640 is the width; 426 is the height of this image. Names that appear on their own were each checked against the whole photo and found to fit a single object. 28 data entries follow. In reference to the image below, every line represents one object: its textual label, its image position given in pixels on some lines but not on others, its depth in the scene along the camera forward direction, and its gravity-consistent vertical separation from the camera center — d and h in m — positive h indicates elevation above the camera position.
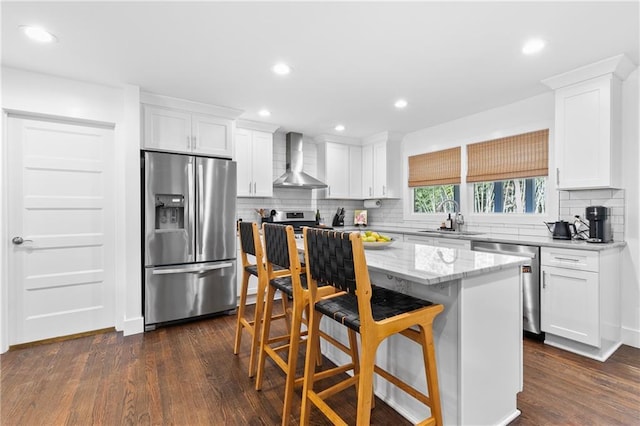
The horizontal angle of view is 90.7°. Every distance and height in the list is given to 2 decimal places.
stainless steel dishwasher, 2.90 -0.71
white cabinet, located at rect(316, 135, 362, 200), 5.12 +0.75
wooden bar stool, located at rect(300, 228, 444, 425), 1.30 -0.47
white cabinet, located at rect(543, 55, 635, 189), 2.68 +0.77
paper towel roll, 5.54 +0.13
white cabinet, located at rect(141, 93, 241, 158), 3.33 +0.96
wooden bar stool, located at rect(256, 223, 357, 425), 1.75 -0.49
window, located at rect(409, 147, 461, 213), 4.41 +0.48
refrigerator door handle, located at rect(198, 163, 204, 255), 3.46 +0.11
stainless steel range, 4.68 -0.10
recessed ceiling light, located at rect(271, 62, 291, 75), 2.69 +1.24
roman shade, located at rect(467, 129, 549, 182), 3.45 +0.63
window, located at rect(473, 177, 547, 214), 3.59 +0.18
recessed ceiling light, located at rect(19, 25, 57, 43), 2.14 +1.24
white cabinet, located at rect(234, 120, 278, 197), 4.26 +0.74
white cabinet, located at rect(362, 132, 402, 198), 5.01 +0.74
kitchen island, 1.52 -0.65
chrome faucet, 4.23 +0.00
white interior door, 2.85 -0.16
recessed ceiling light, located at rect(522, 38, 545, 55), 2.30 +1.23
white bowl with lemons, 2.08 -0.20
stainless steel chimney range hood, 4.55 +0.58
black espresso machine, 2.78 -0.12
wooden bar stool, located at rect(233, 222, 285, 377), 2.29 -0.49
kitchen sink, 3.82 -0.27
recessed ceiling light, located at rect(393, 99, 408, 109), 3.58 +1.25
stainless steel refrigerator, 3.21 -0.27
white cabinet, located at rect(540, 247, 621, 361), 2.56 -0.76
